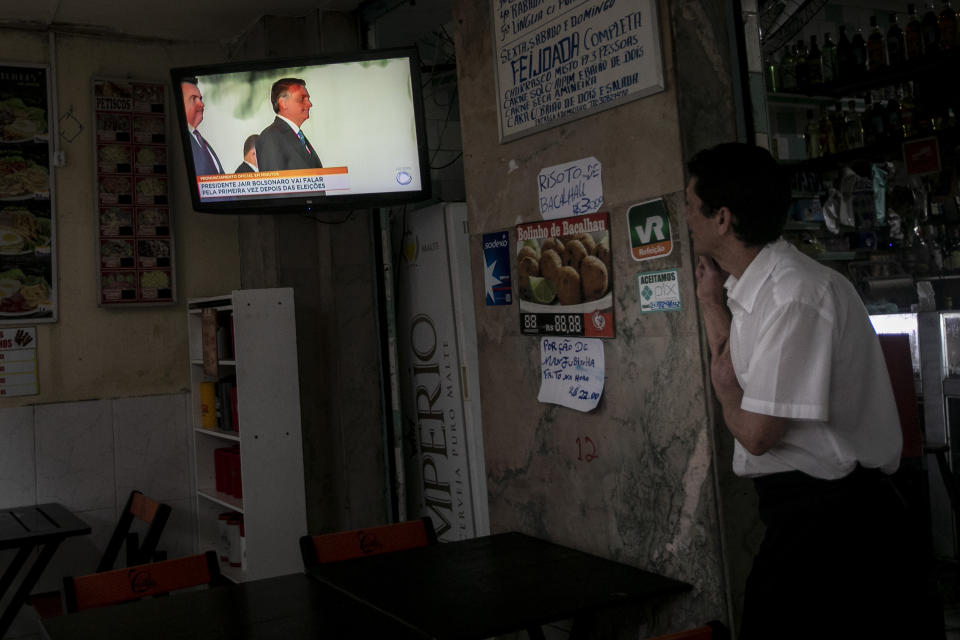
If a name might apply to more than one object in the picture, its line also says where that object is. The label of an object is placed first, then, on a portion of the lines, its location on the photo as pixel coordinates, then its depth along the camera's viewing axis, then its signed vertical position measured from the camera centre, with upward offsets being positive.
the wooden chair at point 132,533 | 4.07 -0.70
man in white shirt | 1.85 -0.27
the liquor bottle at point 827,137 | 5.21 +1.15
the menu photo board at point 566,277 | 2.65 +0.24
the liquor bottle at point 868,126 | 4.98 +1.15
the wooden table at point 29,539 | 3.63 -0.59
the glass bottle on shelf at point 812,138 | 5.25 +1.16
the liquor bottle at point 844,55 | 5.04 +1.59
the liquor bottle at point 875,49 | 4.87 +1.54
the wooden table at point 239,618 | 2.13 -0.60
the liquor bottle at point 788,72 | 5.28 +1.57
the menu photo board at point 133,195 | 4.64 +1.01
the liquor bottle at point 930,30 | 4.61 +1.53
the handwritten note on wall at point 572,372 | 2.70 -0.06
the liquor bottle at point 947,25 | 4.57 +1.54
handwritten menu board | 2.46 +0.89
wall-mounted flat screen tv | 3.88 +1.08
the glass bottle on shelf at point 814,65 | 5.15 +1.55
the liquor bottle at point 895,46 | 4.77 +1.51
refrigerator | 4.14 -0.06
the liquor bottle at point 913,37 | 4.69 +1.53
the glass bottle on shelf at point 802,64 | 5.17 +1.57
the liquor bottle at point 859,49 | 5.05 +1.59
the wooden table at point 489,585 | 2.11 -0.60
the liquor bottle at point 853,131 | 5.10 +1.15
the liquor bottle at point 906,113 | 4.86 +1.17
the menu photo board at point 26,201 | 4.43 +0.97
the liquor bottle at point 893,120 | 4.91 +1.15
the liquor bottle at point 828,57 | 5.20 +1.61
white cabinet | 4.07 -0.25
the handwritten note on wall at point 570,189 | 2.66 +0.51
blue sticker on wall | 3.09 +0.32
